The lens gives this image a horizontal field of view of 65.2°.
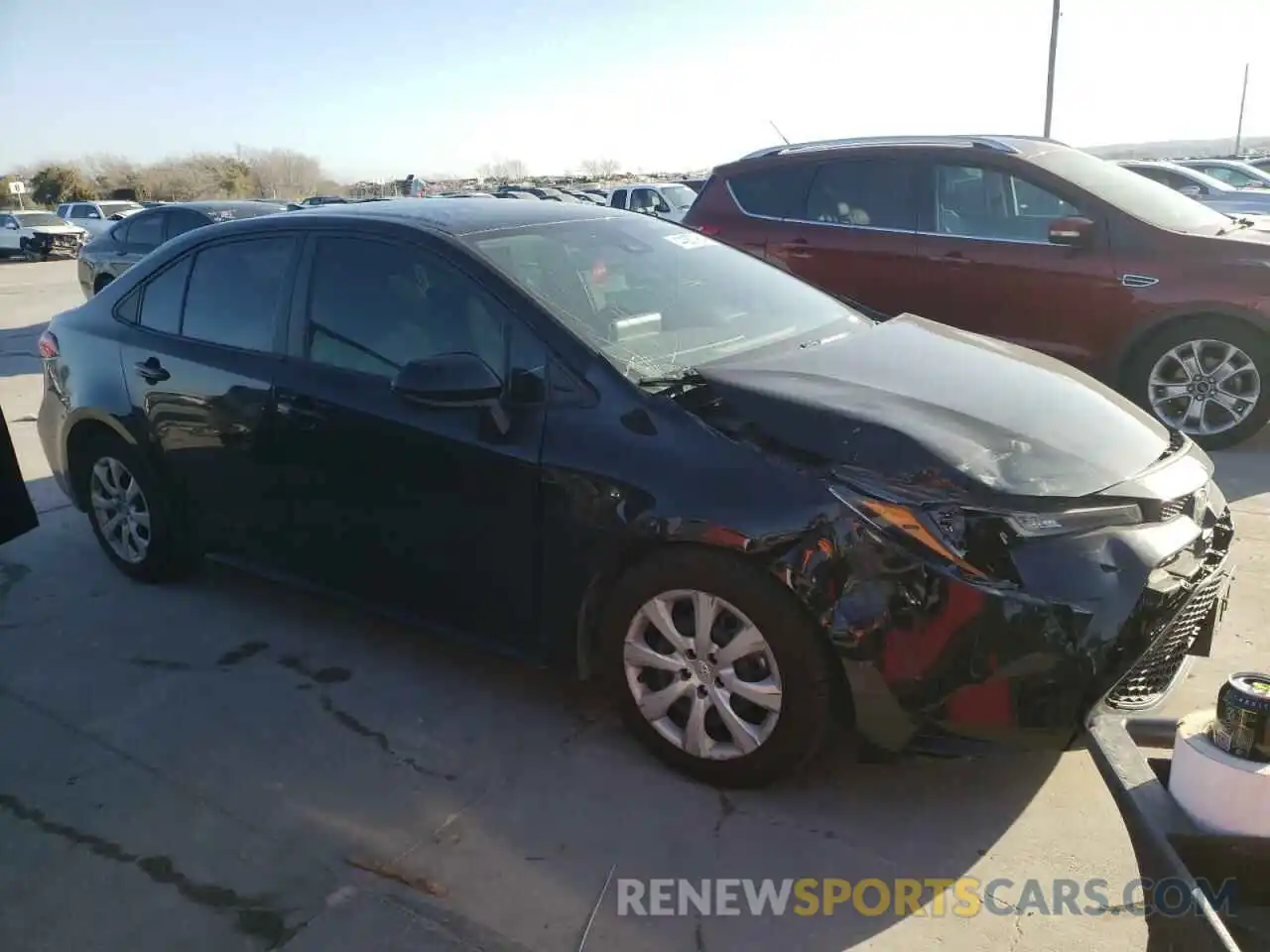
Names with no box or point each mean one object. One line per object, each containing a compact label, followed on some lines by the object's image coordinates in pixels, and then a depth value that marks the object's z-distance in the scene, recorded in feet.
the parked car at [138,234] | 40.29
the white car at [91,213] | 95.20
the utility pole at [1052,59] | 65.67
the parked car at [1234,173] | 58.58
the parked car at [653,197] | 66.28
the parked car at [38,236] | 86.58
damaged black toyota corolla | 8.06
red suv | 18.95
